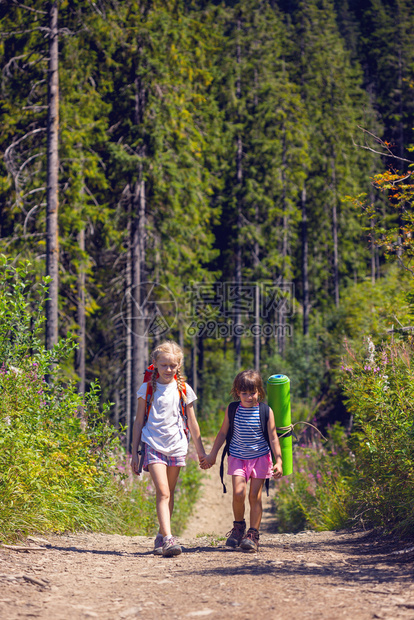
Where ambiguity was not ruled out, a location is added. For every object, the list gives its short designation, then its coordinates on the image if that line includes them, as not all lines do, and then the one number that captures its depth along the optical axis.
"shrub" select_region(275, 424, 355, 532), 16.12
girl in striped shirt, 11.41
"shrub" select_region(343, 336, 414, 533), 12.34
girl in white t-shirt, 11.22
